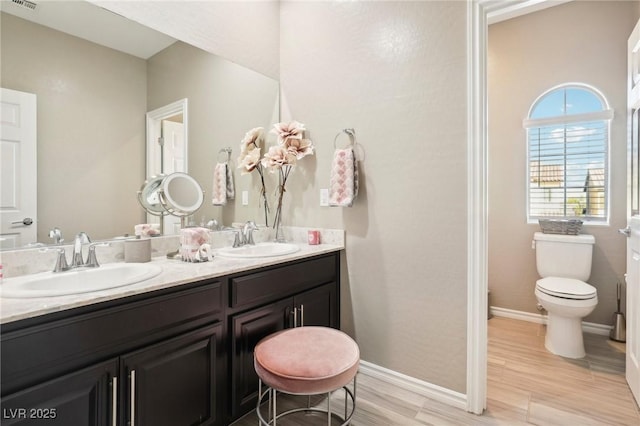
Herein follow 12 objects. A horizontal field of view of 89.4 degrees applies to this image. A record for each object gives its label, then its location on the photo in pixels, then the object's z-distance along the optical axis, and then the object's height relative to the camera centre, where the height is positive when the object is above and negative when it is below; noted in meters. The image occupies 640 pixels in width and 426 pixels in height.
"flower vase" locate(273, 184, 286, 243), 2.48 -0.04
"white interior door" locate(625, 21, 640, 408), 1.75 -0.11
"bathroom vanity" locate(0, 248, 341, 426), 0.93 -0.50
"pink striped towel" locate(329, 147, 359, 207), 2.04 +0.21
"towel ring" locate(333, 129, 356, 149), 2.14 +0.52
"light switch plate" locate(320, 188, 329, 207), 2.28 +0.11
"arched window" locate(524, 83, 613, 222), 2.77 +0.52
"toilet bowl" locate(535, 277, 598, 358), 2.26 -0.70
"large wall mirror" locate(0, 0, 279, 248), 1.39 +0.56
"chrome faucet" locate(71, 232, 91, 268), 1.40 -0.18
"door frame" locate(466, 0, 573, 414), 1.70 +0.07
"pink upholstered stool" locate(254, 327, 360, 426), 1.23 -0.60
